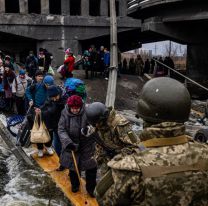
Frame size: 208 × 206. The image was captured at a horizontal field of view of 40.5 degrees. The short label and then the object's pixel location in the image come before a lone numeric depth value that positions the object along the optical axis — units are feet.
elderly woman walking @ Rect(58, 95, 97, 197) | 12.30
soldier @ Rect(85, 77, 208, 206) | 4.63
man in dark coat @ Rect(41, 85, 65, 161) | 14.59
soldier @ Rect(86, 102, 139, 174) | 10.05
